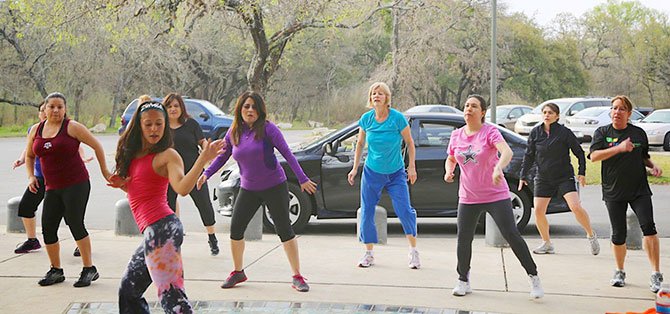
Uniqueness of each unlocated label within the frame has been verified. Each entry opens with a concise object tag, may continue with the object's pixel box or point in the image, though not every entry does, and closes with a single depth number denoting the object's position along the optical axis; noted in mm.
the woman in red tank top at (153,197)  5090
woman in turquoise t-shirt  8445
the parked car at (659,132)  28141
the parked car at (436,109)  34594
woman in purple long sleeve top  7270
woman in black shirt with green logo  7230
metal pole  19086
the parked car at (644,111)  41406
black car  10992
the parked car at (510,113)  35000
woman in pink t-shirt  6969
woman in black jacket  9086
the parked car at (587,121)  29547
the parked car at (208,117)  25677
